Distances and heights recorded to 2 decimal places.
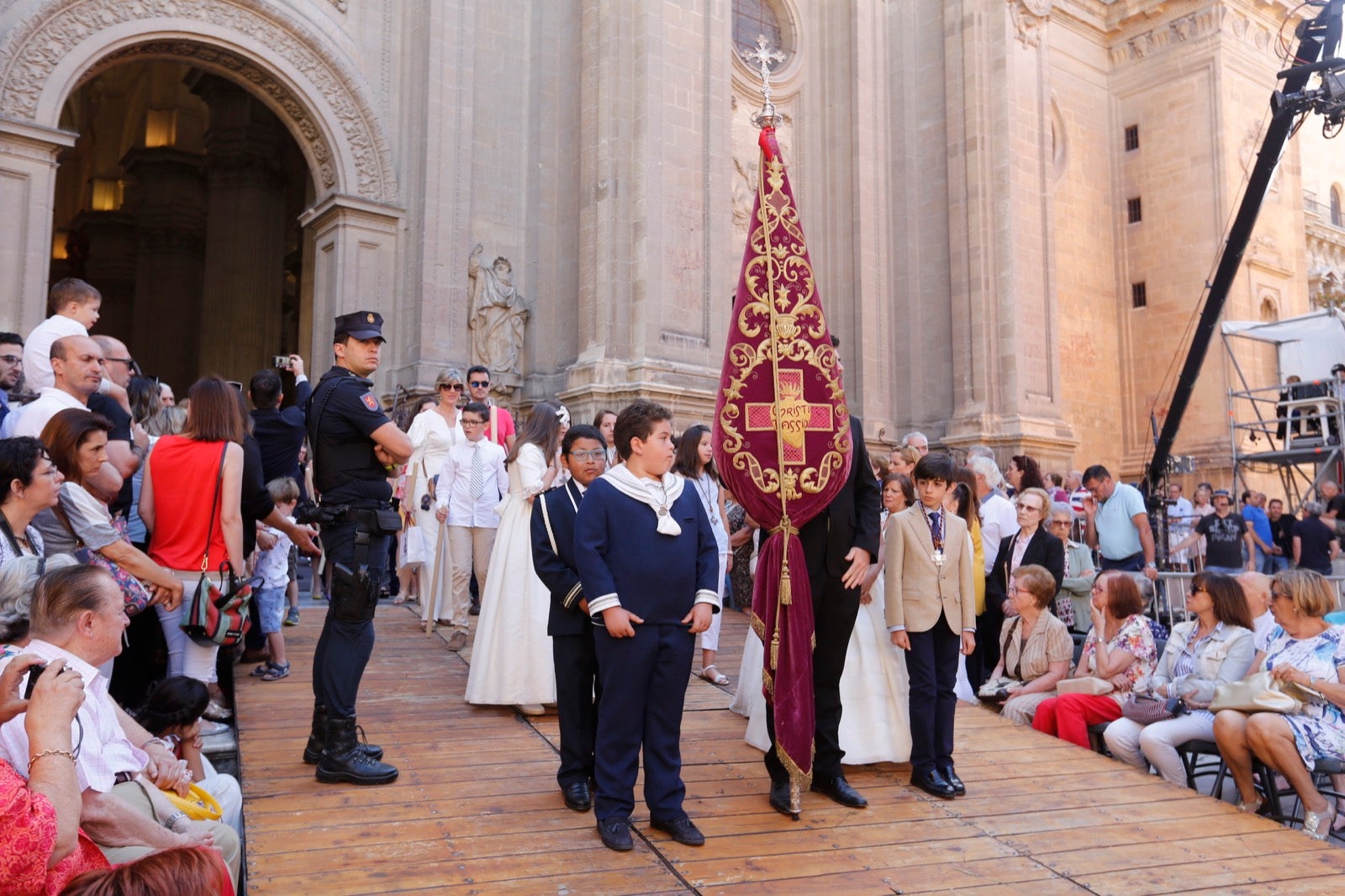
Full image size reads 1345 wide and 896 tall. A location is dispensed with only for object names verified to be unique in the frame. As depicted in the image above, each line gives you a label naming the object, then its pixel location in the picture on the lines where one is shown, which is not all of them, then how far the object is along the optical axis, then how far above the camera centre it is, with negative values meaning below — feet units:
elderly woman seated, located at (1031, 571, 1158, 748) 22.52 -2.77
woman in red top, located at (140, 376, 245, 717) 17.75 +0.52
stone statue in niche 47.98 +10.17
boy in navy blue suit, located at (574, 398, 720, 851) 14.10 -1.07
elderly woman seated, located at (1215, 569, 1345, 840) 18.37 -3.23
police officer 15.65 -0.07
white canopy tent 69.10 +13.64
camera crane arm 50.78 +18.41
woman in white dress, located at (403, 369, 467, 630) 29.33 +1.91
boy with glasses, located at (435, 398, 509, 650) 27.17 +0.91
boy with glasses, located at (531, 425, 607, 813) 15.51 -1.74
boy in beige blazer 17.28 -1.20
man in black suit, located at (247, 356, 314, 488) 23.20 +2.42
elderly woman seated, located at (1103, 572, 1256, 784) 20.44 -2.68
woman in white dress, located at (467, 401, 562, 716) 20.39 -1.73
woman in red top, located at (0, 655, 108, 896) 8.82 -2.35
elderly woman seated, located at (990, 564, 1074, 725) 23.91 -2.57
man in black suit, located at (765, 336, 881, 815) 16.29 -0.99
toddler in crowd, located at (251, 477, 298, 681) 22.44 -1.15
